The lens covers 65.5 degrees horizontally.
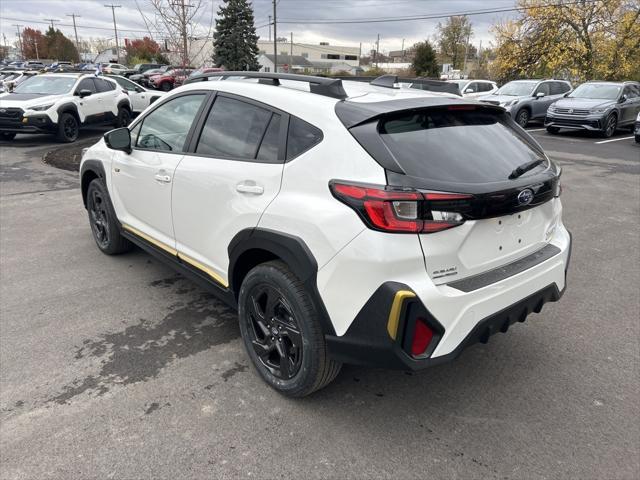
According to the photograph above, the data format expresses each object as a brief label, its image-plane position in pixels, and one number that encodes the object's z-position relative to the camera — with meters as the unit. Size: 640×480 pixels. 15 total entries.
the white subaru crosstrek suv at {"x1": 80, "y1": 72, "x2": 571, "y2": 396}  2.21
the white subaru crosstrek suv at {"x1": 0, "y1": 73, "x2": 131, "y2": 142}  11.66
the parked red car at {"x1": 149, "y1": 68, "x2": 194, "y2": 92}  32.28
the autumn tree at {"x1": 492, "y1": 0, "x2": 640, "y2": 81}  27.06
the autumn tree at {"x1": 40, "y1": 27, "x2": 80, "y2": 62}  90.44
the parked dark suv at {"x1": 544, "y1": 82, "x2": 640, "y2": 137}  14.98
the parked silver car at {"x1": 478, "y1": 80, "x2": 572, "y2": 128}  16.66
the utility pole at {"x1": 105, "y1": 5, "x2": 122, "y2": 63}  85.72
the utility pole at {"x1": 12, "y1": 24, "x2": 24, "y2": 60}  101.45
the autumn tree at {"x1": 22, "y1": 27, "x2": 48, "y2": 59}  97.81
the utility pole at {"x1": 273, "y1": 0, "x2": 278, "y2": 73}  42.48
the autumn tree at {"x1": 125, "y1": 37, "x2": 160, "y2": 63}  66.49
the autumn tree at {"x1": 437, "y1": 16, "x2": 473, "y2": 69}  66.62
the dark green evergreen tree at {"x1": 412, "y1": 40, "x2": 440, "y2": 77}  55.03
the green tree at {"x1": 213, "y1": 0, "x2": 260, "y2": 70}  52.81
